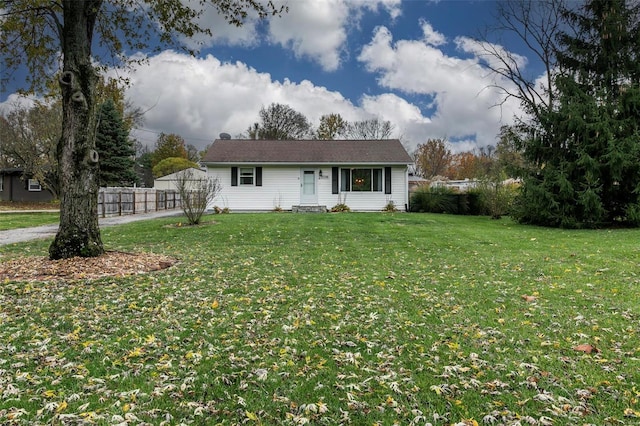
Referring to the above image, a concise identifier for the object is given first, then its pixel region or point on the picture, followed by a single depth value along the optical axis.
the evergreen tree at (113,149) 29.55
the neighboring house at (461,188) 18.91
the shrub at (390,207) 19.42
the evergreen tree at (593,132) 12.42
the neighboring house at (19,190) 33.06
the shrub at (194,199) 12.49
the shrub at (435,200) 19.06
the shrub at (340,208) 19.06
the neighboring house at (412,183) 20.64
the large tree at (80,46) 6.41
